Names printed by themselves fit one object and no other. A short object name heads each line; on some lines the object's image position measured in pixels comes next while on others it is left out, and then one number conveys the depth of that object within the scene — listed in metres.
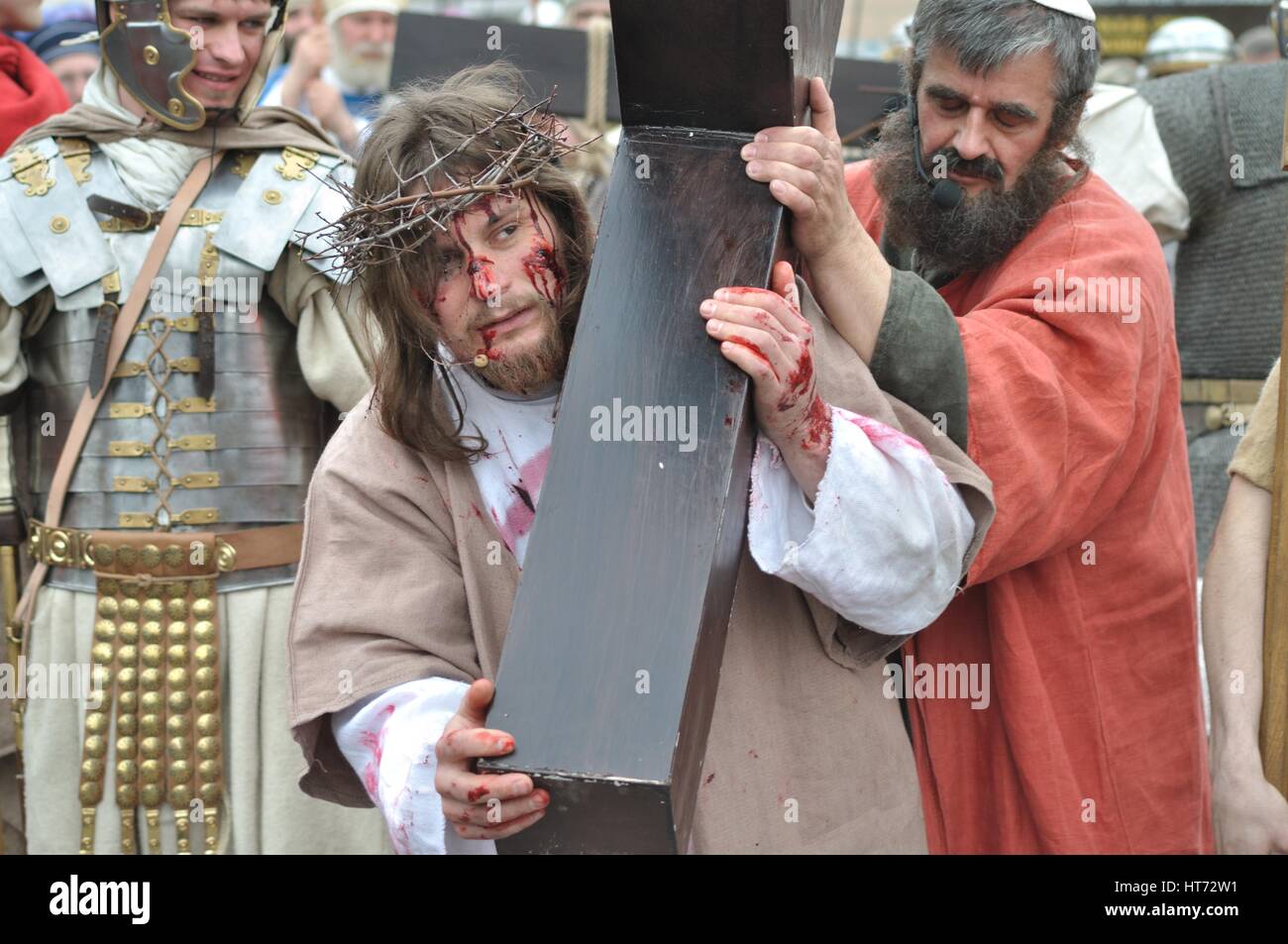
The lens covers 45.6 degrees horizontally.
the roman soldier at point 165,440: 3.51
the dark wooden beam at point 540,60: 4.84
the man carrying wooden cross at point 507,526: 1.97
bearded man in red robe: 2.26
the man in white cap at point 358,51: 6.97
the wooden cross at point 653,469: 1.65
